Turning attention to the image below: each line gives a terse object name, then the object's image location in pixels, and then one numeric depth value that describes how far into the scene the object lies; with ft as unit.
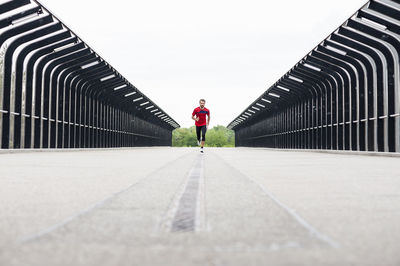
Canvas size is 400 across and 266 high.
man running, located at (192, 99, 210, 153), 58.03
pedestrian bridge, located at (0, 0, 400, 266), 6.73
